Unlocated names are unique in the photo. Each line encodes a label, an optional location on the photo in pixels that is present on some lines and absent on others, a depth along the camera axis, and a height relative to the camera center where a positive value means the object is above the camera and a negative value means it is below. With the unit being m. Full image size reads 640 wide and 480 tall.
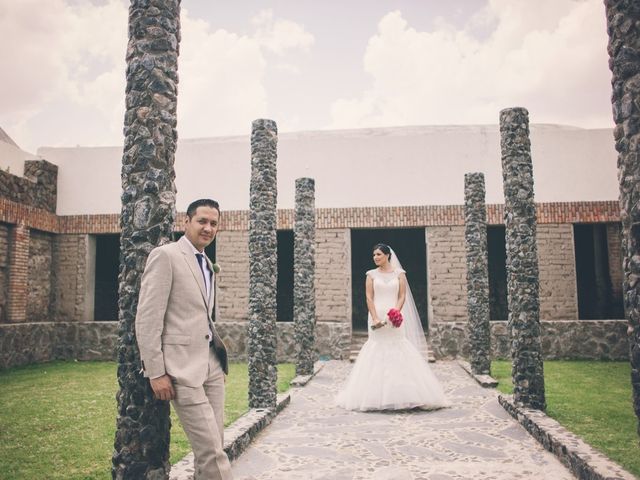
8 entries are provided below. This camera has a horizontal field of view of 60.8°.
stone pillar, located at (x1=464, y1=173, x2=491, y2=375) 10.89 +0.22
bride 7.85 -1.12
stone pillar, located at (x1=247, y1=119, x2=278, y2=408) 7.48 +0.31
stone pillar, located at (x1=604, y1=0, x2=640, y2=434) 3.46 +0.93
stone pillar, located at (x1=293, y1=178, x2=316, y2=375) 11.23 +0.47
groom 3.24 -0.32
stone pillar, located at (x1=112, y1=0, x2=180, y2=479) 3.72 +0.68
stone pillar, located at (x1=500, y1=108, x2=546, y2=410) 7.16 +0.33
